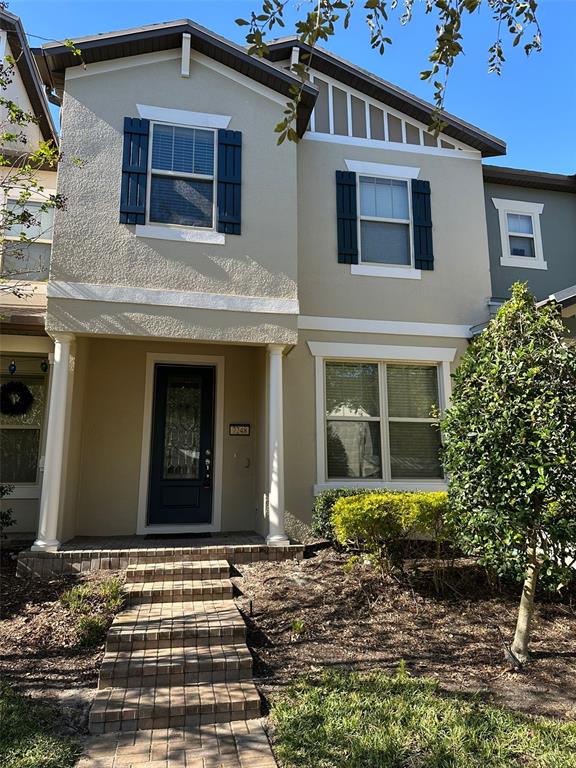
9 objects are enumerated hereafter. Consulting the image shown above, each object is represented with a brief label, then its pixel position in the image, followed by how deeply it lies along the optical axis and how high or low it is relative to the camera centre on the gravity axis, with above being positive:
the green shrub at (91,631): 4.42 -1.41
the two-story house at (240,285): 6.88 +2.49
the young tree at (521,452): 4.07 +0.07
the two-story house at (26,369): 7.69 +1.41
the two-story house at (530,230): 9.69 +4.28
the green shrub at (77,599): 4.89 -1.29
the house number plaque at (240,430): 8.16 +0.48
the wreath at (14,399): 8.07 +0.95
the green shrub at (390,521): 5.65 -0.64
